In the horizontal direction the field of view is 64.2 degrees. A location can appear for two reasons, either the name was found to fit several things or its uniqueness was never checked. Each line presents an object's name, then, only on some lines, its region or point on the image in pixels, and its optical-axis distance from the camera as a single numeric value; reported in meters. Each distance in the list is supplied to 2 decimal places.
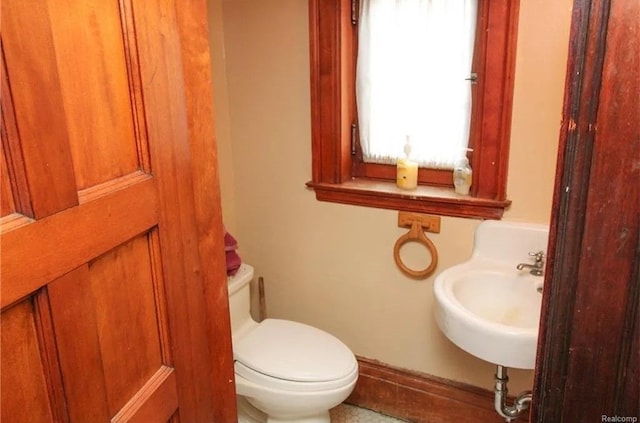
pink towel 1.98
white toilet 1.76
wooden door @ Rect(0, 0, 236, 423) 0.57
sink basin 1.64
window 1.67
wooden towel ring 1.92
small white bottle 1.84
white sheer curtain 1.79
